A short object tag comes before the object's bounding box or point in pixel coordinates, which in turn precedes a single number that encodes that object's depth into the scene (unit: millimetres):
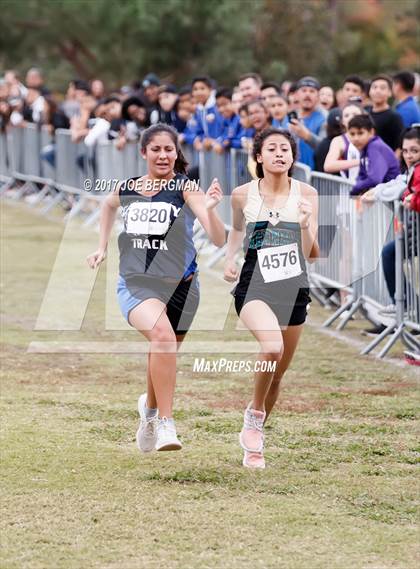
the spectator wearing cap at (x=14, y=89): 24425
